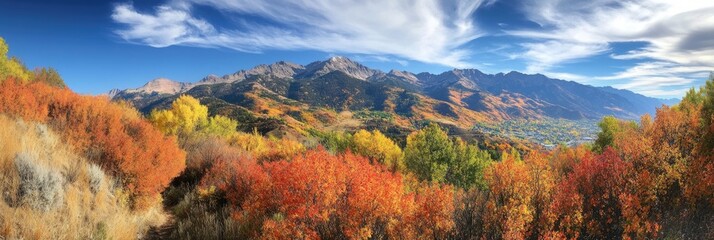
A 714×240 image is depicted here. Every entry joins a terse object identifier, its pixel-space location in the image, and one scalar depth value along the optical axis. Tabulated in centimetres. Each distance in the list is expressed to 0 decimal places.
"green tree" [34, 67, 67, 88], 5790
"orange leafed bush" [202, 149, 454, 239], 1105
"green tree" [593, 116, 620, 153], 5725
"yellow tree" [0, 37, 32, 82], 3778
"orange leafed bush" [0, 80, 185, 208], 1319
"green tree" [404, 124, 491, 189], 4831
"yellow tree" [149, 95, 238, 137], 4884
